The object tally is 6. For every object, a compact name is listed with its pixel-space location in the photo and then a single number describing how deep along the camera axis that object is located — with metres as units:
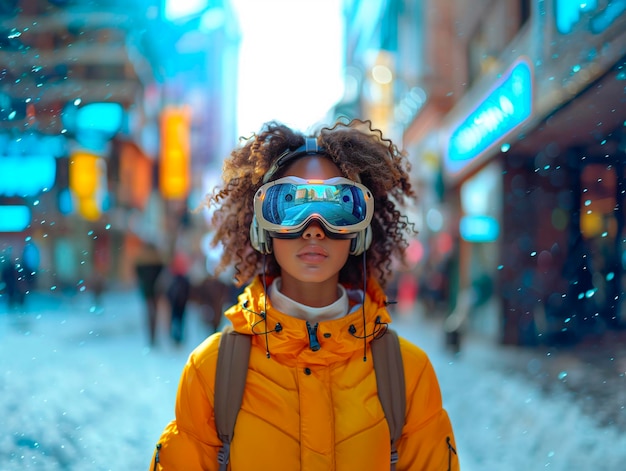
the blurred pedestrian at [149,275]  9.52
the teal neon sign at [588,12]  3.17
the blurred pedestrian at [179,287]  9.86
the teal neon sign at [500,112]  7.00
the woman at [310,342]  2.00
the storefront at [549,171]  3.35
